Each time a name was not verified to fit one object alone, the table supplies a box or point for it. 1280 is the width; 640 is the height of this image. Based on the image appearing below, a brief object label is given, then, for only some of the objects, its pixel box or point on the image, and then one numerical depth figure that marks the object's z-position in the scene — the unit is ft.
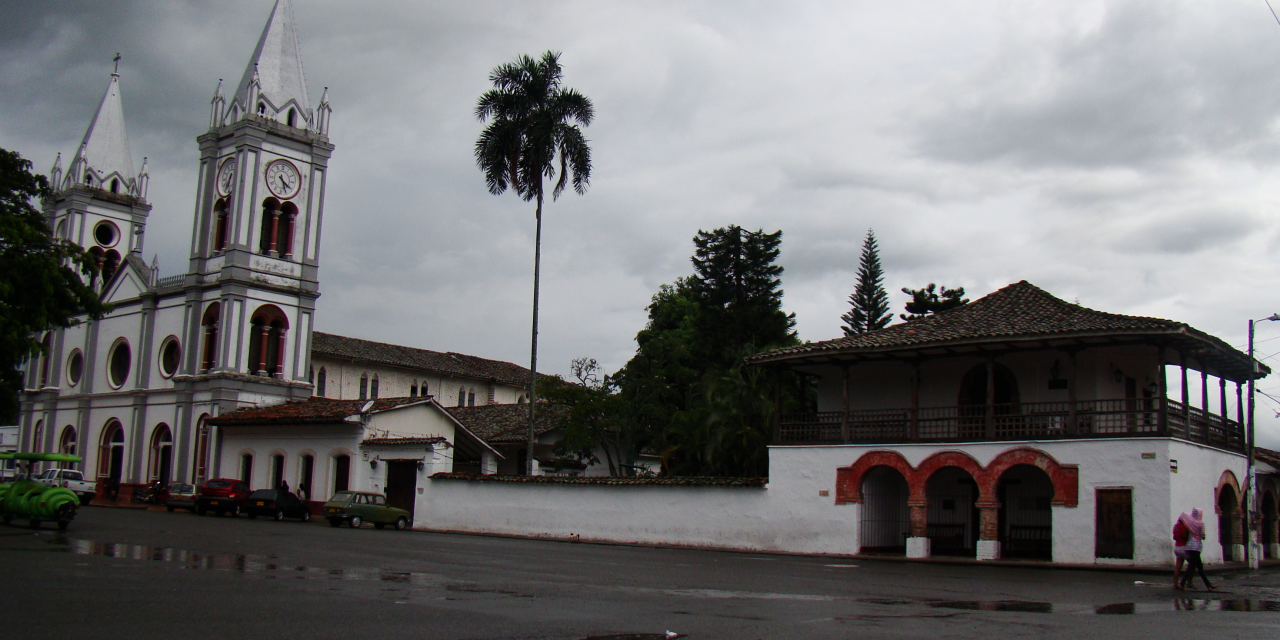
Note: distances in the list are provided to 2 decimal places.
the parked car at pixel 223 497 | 113.09
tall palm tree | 115.03
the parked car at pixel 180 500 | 121.08
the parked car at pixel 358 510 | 101.14
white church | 141.79
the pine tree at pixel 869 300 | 178.19
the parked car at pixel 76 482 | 116.37
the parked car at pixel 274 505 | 111.04
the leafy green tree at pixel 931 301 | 165.89
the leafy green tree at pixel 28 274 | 71.56
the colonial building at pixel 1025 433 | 71.41
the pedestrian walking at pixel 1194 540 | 51.44
